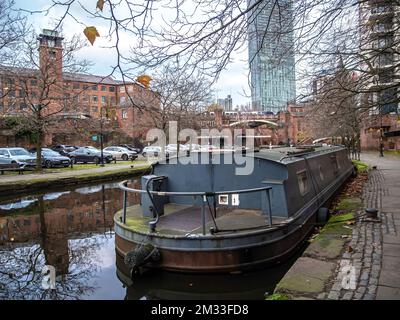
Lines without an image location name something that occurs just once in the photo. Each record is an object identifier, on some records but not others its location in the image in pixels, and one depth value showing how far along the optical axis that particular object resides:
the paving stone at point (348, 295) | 3.59
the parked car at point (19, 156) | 22.41
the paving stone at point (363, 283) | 3.88
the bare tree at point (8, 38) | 15.60
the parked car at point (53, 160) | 23.72
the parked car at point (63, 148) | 36.64
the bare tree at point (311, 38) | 4.07
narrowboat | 5.66
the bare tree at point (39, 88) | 19.55
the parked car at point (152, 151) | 34.24
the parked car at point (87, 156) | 29.27
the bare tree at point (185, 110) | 23.06
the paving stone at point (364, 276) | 4.05
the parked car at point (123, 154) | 32.78
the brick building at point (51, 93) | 19.50
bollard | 7.01
